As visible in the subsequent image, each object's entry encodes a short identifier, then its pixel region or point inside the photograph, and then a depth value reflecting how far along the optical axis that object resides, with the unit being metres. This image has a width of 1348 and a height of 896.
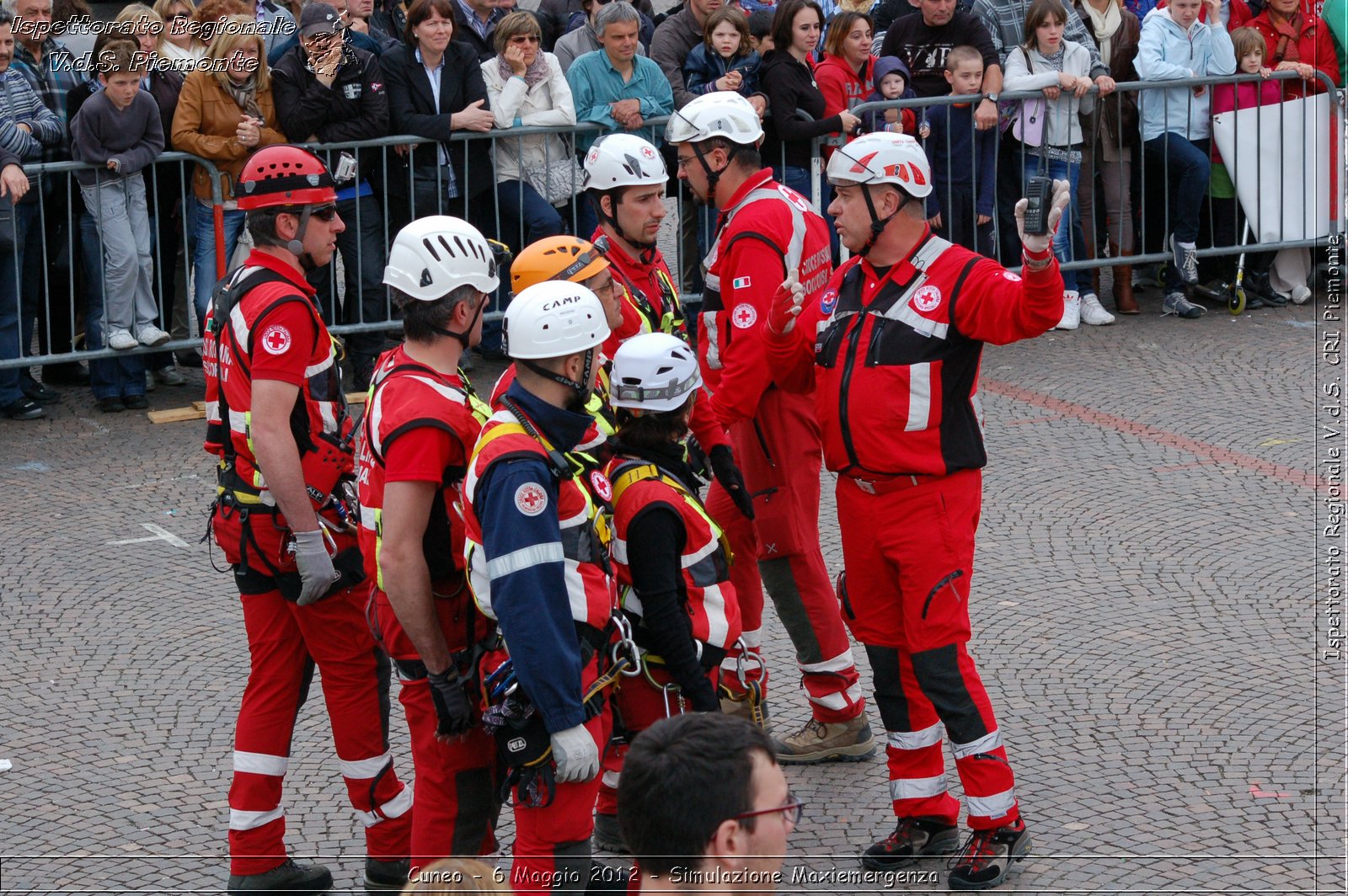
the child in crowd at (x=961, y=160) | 11.83
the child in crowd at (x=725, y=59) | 11.48
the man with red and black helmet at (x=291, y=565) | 5.15
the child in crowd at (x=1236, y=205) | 12.43
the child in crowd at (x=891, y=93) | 11.66
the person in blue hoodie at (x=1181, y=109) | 12.27
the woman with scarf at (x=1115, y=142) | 12.31
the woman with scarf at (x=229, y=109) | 10.17
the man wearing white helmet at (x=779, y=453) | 6.07
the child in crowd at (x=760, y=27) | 12.36
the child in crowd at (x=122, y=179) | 9.90
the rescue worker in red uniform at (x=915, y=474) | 5.16
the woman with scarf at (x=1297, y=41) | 12.56
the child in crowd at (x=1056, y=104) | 11.90
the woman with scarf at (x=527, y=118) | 11.03
